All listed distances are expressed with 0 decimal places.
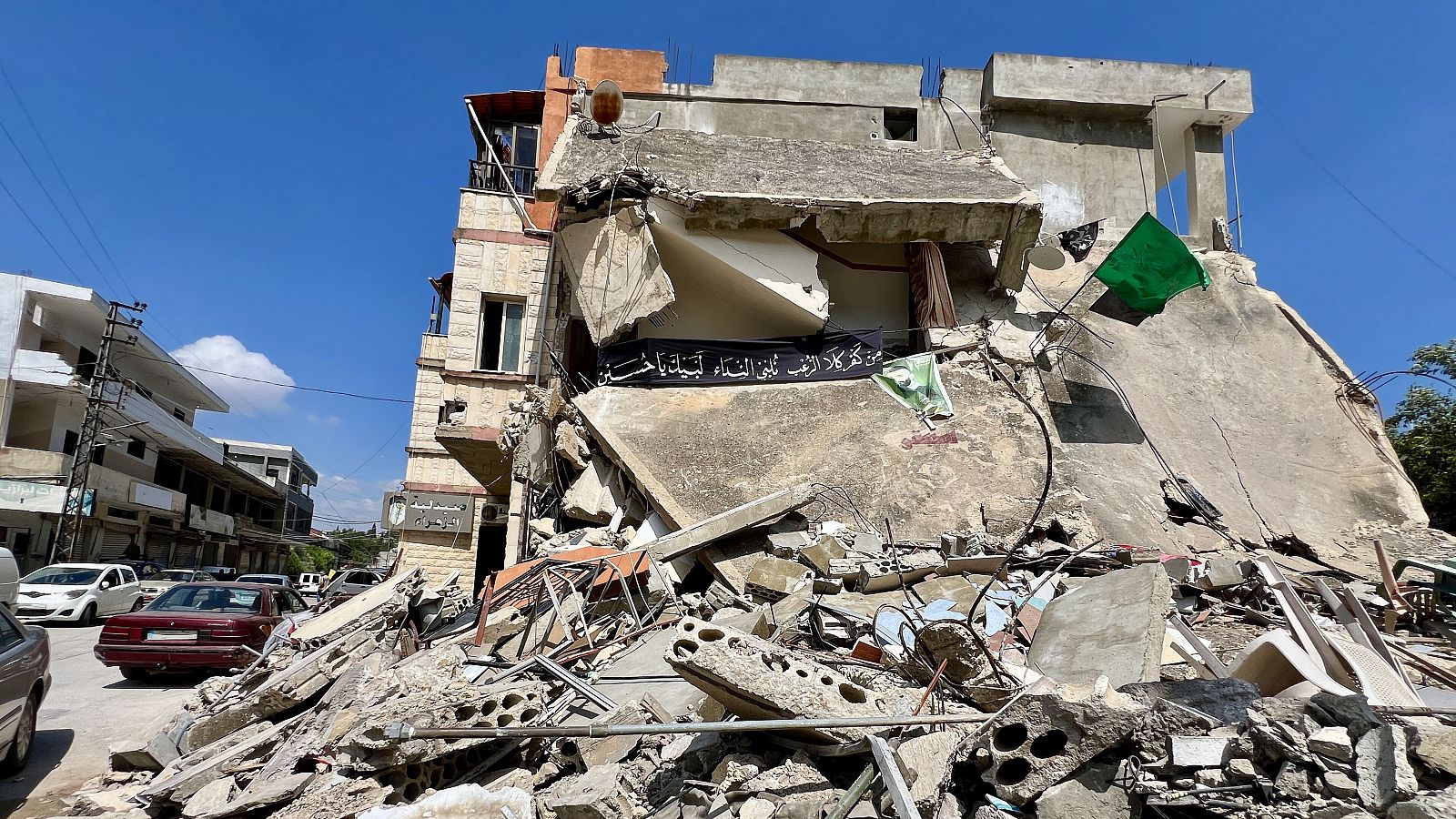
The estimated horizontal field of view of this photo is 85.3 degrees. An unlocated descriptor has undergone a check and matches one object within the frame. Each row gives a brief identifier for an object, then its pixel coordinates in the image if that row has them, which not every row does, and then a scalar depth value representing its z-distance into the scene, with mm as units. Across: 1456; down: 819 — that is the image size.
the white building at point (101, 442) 23797
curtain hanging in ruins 13695
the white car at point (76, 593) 16250
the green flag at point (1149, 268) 12094
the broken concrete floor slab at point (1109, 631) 4531
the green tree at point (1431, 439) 18047
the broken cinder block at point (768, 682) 3699
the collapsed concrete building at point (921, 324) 10758
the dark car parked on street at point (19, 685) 5582
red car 9117
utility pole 23000
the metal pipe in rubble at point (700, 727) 3145
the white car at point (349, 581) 13953
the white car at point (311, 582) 23562
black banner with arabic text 12602
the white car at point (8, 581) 15258
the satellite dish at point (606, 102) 14586
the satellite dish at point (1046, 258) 14023
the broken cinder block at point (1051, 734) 3174
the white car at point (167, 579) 19161
